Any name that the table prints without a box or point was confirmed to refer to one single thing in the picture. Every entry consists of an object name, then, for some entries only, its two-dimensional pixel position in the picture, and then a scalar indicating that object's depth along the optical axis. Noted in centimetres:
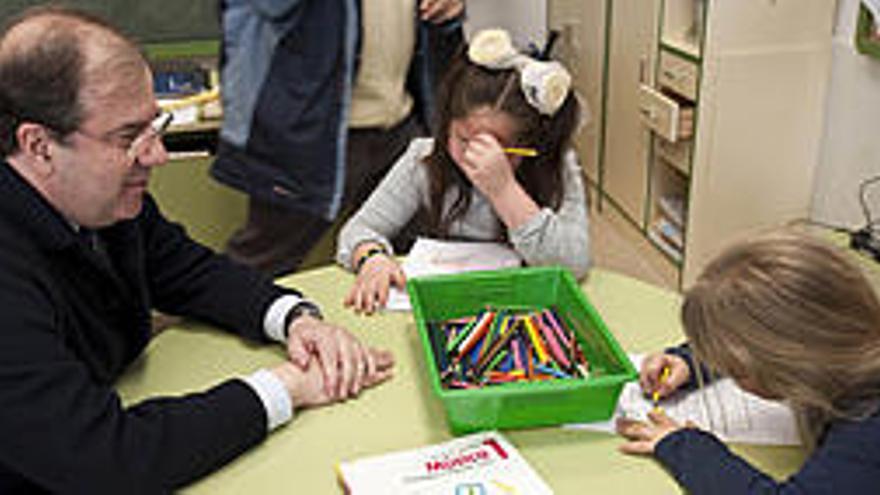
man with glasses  97
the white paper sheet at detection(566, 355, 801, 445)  113
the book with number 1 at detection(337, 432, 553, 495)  100
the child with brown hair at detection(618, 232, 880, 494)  96
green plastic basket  107
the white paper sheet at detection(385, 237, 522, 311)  157
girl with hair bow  154
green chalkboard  296
